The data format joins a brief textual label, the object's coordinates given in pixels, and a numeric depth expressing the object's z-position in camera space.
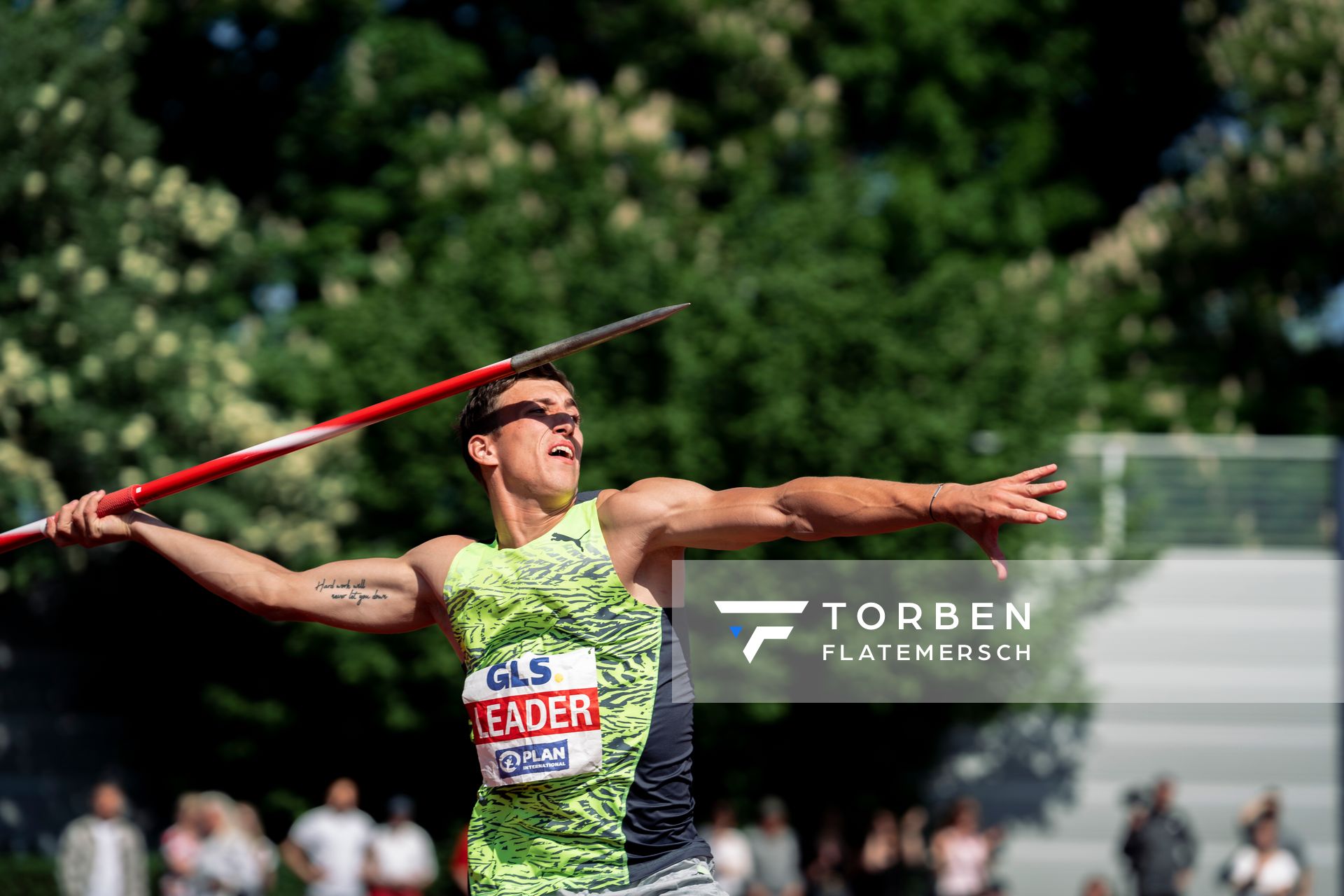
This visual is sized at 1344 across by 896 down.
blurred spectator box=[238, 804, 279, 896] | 15.41
